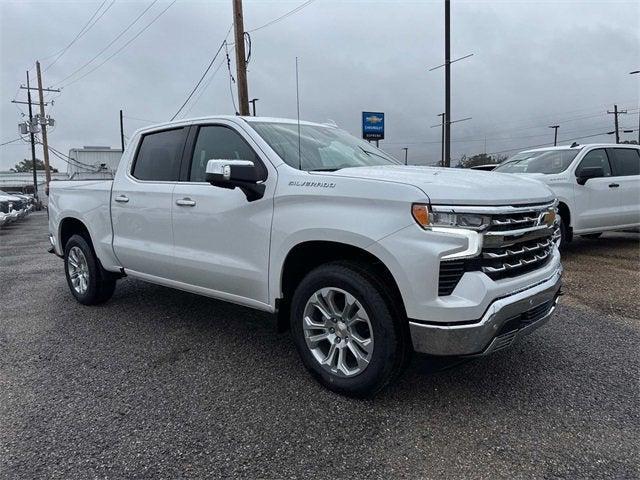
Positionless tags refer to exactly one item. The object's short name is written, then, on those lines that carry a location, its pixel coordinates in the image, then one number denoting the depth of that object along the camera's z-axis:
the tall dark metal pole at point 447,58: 16.55
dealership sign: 20.12
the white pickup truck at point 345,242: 2.80
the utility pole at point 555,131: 63.66
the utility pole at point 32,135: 41.29
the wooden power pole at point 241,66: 13.87
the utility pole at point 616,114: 58.44
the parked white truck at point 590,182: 7.76
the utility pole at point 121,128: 47.67
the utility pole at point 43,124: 39.59
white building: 42.16
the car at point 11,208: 16.44
